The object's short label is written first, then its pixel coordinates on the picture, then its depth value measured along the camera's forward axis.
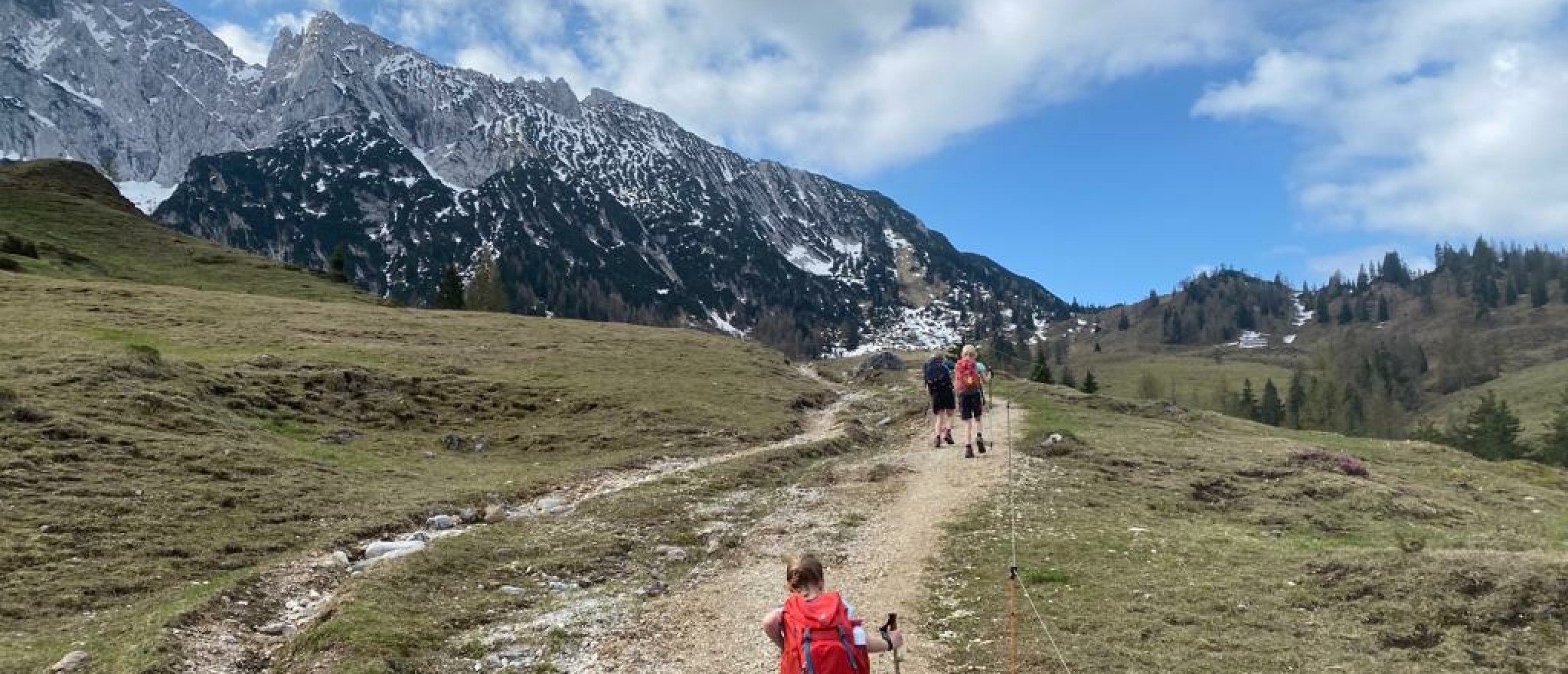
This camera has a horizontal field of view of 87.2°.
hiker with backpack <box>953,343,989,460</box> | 27.00
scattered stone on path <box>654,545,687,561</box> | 19.12
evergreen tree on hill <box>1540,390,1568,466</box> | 91.06
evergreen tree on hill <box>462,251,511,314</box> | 124.19
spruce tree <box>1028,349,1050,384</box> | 99.44
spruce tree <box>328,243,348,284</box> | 105.81
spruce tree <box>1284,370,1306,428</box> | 143.25
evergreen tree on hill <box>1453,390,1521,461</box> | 96.25
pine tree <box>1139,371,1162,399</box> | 167.25
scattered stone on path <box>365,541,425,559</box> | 18.41
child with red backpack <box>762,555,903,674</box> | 8.06
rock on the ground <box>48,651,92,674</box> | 11.40
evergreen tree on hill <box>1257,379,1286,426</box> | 148.12
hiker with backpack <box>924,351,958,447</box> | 27.89
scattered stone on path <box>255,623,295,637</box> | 13.87
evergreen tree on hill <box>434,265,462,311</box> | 105.25
